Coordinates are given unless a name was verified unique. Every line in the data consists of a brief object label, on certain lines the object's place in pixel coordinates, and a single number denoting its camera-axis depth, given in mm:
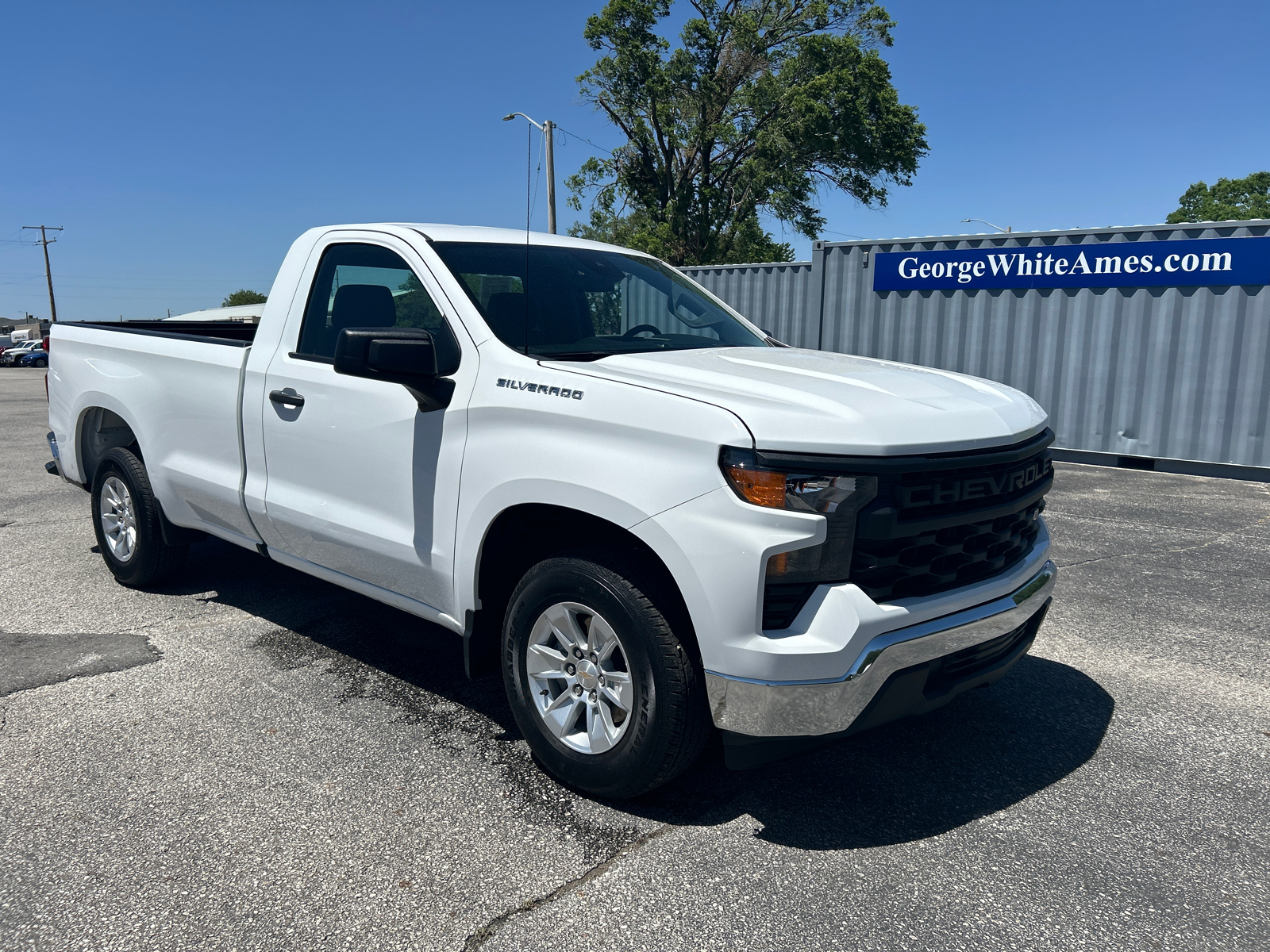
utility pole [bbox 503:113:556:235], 16109
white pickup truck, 2570
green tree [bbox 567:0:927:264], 31734
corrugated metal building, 10453
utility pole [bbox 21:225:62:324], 77188
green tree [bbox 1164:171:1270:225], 80812
